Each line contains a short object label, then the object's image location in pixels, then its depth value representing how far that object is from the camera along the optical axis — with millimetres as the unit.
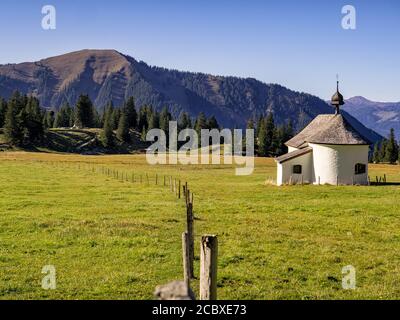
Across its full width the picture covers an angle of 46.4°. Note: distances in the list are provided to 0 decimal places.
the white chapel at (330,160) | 49719
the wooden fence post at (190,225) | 17125
